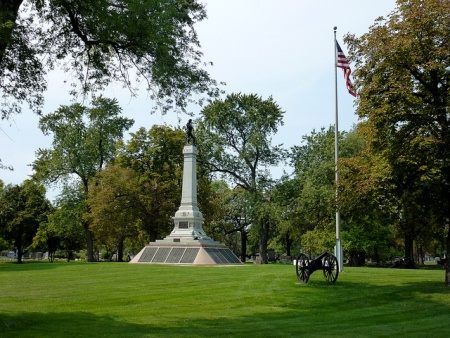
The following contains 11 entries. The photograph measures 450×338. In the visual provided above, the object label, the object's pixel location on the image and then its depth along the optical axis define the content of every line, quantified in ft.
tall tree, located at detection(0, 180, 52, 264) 190.80
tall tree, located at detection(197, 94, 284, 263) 156.15
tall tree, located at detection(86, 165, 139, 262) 147.74
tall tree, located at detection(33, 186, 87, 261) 164.04
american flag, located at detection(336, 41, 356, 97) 78.93
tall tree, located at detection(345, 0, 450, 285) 52.80
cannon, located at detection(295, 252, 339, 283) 57.36
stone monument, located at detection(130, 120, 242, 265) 110.01
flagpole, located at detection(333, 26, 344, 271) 76.23
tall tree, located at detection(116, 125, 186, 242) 155.74
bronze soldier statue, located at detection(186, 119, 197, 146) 133.42
